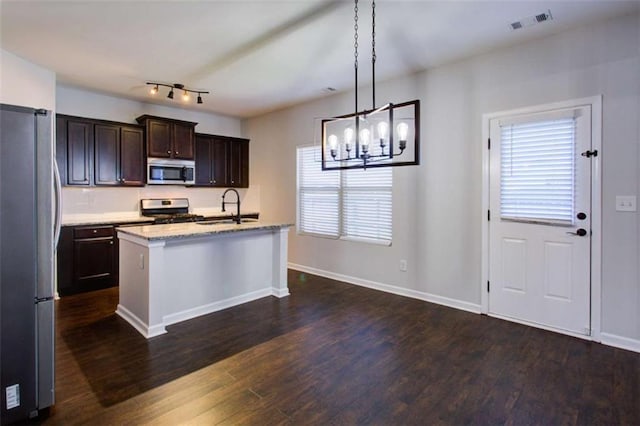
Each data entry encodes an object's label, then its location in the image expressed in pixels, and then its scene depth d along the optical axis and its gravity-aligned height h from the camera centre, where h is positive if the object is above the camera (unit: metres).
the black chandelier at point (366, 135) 2.45 +0.55
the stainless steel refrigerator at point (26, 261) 1.86 -0.30
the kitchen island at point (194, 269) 3.23 -0.66
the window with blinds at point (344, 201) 4.65 +0.09
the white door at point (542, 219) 3.11 -0.11
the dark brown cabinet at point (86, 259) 4.38 -0.67
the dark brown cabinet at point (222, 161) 6.04 +0.84
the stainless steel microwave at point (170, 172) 5.33 +0.57
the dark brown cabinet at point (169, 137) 5.25 +1.11
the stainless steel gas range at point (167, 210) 5.42 -0.04
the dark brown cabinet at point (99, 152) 4.54 +0.77
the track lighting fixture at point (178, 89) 4.52 +1.63
